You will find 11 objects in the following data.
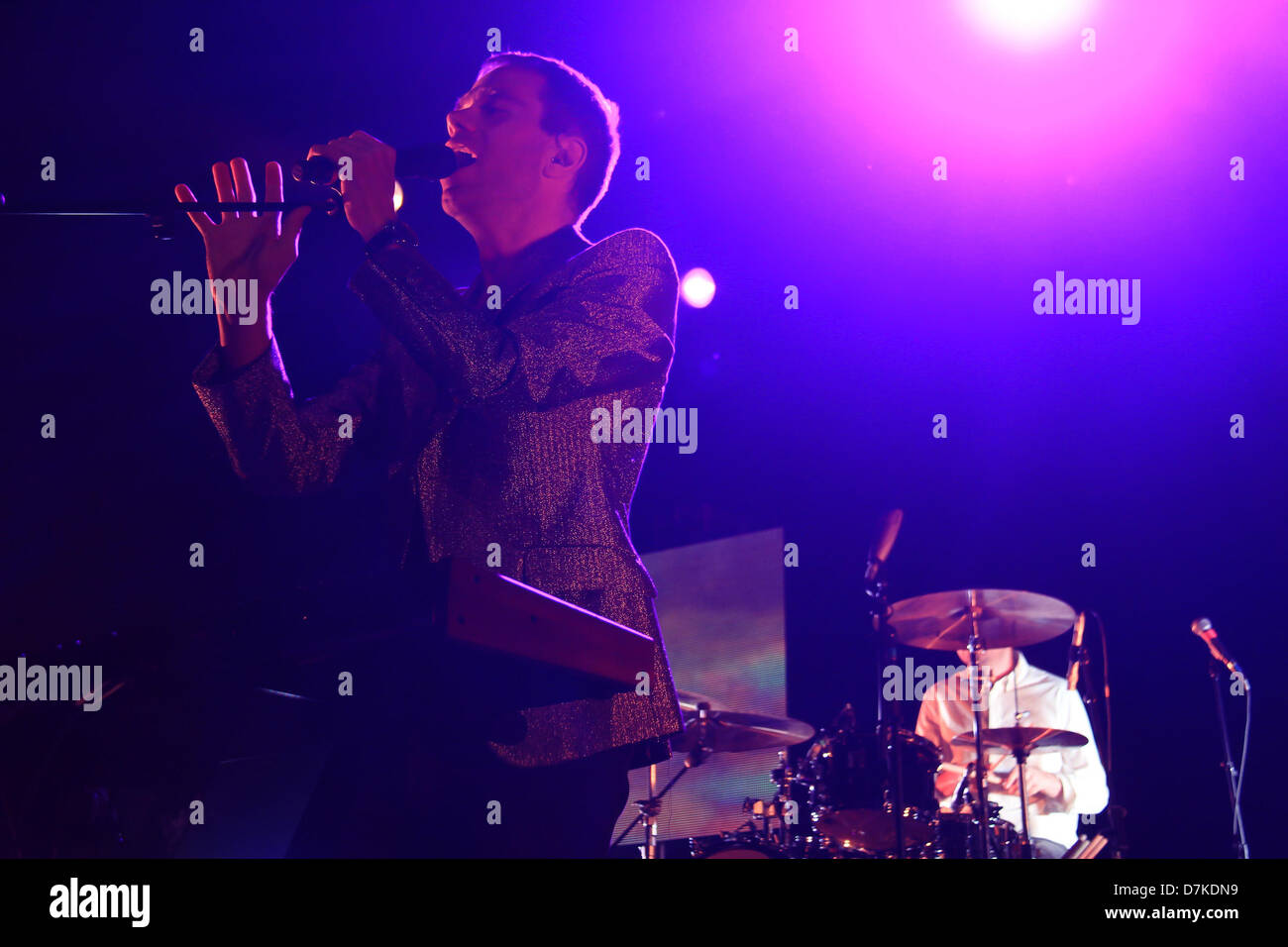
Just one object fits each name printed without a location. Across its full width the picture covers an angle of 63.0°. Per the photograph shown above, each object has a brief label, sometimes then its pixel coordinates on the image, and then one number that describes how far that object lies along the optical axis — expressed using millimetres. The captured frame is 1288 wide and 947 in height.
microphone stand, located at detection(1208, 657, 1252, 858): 3631
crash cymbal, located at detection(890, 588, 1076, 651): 3803
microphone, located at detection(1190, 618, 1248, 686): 3619
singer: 1104
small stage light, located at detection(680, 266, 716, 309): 3699
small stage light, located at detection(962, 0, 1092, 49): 3467
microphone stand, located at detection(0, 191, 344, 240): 1544
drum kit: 3576
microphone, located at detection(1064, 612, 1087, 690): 3928
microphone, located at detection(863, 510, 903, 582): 3387
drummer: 4195
